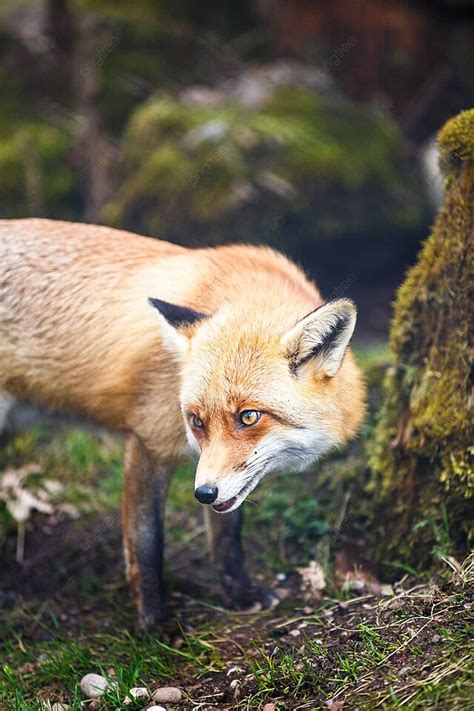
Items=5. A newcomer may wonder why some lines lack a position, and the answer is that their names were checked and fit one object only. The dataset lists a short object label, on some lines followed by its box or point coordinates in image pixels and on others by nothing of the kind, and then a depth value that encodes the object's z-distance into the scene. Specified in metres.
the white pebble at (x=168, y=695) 7.23
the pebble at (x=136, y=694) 7.27
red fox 7.43
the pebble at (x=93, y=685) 7.61
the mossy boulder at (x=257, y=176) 16.02
